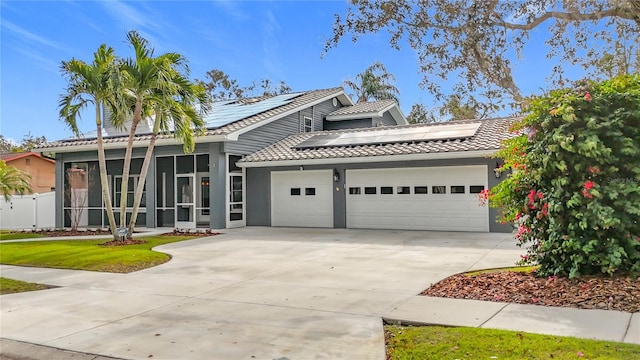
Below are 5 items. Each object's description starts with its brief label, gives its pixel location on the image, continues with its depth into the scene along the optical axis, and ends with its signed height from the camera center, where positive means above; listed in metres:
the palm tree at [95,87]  13.41 +3.12
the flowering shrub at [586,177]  6.43 +0.14
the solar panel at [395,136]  17.06 +2.13
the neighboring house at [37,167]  34.06 +2.25
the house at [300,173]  15.88 +0.72
